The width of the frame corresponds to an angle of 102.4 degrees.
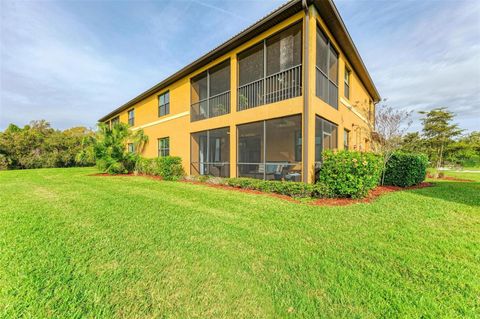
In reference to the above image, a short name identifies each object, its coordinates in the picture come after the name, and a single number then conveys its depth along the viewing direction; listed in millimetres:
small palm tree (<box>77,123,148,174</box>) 14602
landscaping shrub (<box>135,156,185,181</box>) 11873
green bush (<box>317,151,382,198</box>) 6215
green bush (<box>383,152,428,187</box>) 9070
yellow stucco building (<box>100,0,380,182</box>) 7223
